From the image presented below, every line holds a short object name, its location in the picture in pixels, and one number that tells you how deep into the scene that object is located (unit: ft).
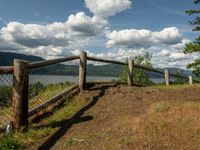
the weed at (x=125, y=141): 11.90
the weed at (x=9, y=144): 12.21
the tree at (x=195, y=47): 39.48
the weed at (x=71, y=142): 12.64
